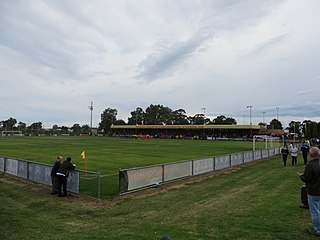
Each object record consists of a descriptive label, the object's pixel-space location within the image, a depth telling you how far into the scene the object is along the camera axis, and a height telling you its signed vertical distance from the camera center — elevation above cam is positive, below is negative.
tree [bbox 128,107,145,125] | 184.12 +11.39
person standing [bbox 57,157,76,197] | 13.41 -1.68
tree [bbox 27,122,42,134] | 194.50 +5.50
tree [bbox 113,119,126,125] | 180.15 +7.75
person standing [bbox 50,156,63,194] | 13.67 -1.95
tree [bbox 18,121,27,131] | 186.38 +5.98
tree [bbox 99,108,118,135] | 184.75 +10.03
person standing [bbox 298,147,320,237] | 6.86 -1.23
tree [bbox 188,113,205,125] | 190.00 +10.43
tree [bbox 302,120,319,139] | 75.88 +1.29
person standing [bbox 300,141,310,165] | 22.50 -1.12
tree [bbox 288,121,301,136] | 134.64 +4.02
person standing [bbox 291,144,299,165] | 23.29 -1.28
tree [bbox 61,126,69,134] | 158.06 +2.51
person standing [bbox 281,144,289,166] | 24.14 -1.33
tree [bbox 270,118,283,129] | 178.91 +7.12
